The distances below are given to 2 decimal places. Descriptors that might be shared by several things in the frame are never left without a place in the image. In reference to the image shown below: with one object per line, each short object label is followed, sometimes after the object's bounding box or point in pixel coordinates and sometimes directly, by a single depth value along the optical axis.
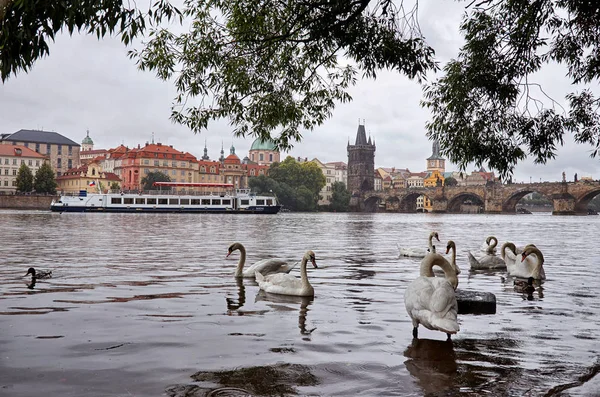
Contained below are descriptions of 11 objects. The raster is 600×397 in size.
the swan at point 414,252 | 14.92
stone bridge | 96.88
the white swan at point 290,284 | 8.11
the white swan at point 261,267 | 9.92
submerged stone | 6.92
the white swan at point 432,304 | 5.05
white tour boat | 71.56
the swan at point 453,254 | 10.17
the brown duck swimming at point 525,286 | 8.95
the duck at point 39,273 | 9.37
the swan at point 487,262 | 12.54
